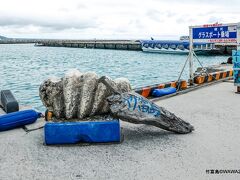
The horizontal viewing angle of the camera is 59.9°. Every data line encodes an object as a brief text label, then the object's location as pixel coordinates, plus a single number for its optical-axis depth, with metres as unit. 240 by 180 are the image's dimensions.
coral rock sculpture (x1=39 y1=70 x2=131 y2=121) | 3.33
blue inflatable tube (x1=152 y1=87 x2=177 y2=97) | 5.81
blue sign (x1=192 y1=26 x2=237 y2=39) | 6.45
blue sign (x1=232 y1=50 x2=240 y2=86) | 5.88
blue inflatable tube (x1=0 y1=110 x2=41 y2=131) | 3.62
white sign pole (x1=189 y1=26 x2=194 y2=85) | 6.97
